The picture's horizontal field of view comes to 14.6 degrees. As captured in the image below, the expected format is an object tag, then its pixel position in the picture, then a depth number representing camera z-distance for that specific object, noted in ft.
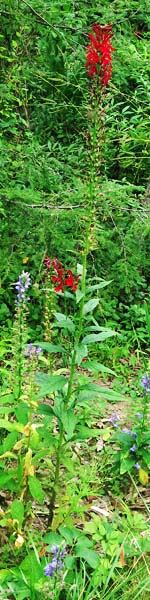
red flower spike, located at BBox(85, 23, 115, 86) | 5.22
